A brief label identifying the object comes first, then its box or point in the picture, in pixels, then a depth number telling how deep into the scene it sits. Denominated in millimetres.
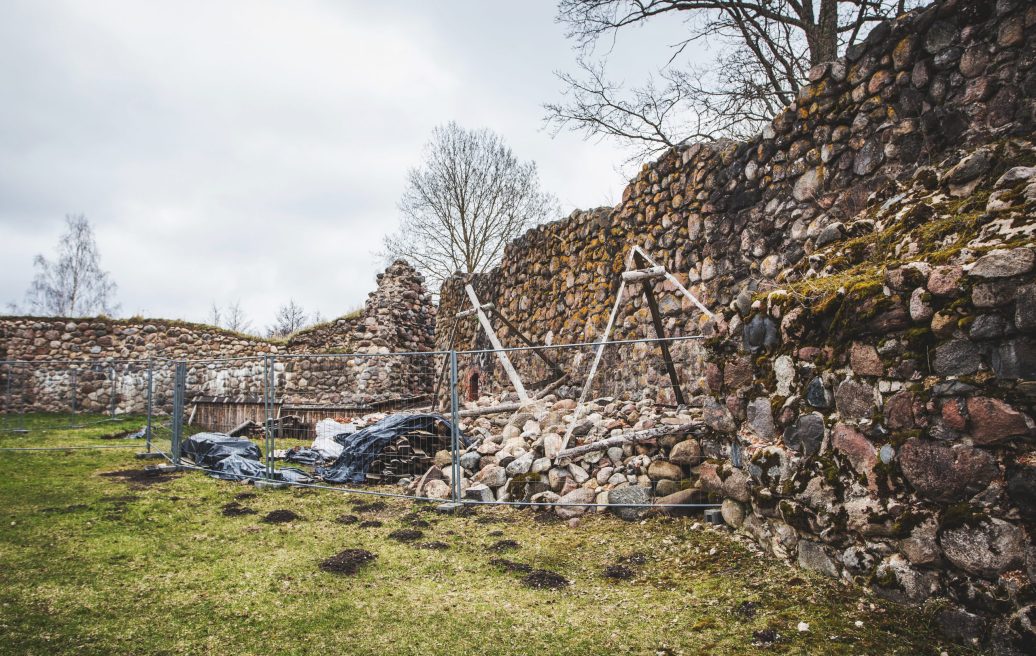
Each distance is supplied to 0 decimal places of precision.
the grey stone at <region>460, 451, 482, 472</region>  6262
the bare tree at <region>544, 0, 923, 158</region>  9328
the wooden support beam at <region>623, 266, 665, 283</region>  6352
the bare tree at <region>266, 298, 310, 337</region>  44594
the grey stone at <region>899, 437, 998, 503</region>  2312
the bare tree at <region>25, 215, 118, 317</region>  32812
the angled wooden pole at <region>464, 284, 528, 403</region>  8008
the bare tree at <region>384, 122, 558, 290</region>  23703
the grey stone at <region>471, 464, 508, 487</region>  5836
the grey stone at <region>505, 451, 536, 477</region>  5746
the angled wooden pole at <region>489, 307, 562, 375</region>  8880
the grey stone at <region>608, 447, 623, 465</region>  5341
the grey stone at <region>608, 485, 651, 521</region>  4789
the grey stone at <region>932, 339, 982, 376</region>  2383
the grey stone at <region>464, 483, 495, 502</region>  5715
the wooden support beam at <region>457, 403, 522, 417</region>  8383
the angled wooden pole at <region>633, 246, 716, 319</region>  6170
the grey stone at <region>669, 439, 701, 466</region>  4910
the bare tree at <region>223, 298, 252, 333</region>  44409
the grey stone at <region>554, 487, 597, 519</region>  5055
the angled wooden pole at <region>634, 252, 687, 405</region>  5969
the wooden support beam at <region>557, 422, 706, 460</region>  5133
